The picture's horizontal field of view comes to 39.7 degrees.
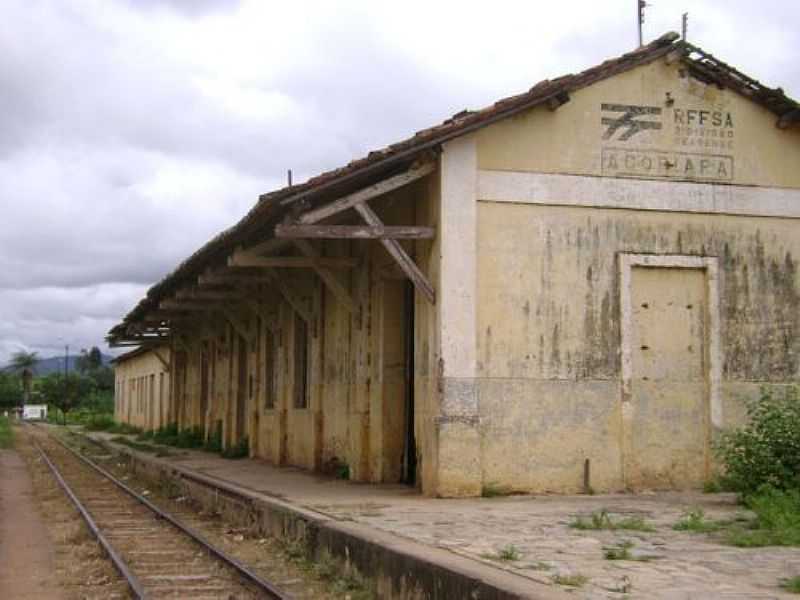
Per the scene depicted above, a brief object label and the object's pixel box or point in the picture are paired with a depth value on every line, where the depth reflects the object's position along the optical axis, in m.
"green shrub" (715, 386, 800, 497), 10.95
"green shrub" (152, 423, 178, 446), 32.00
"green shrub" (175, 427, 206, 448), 29.19
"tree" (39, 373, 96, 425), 105.31
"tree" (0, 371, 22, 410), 117.99
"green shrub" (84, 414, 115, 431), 55.36
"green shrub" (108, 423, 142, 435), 45.96
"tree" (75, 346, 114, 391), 122.21
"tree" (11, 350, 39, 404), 138.62
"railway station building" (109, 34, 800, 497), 12.59
